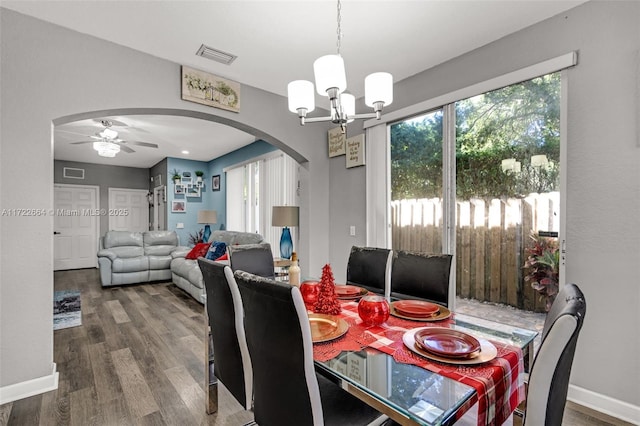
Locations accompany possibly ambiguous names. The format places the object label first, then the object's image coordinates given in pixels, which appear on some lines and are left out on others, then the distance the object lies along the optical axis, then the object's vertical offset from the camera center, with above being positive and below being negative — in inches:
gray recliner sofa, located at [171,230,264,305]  169.6 -35.0
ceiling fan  168.1 +42.8
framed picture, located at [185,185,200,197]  282.7 +19.3
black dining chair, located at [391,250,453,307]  72.8 -16.9
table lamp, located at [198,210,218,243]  258.1 -6.2
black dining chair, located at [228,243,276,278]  87.5 -14.6
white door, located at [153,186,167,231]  277.6 +2.8
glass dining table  32.1 -21.5
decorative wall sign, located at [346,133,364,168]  136.0 +28.1
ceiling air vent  98.0 +53.5
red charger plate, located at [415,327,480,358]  41.3 -19.9
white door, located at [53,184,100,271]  283.1 -15.1
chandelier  57.5 +25.3
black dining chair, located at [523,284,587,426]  32.0 -17.4
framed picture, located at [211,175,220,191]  277.7 +27.0
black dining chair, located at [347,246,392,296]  83.9 -17.2
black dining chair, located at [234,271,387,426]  38.5 -21.4
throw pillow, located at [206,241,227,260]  193.2 -26.2
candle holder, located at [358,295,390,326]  53.7 -18.4
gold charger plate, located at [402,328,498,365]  40.1 -20.4
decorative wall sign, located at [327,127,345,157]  144.0 +34.3
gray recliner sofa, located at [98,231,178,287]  202.7 -32.9
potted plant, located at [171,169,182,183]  271.9 +32.2
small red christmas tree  59.5 -17.6
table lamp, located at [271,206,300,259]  149.6 -5.1
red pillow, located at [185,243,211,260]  210.8 -28.8
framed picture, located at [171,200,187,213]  272.4 +4.5
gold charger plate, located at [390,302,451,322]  56.7 -20.7
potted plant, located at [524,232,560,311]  86.5 -16.7
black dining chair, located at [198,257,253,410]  56.0 -23.9
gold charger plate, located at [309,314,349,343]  48.0 -20.3
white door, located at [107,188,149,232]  313.1 +1.0
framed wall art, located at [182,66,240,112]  108.0 +46.3
